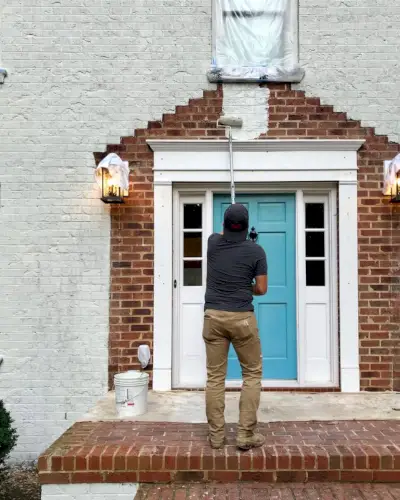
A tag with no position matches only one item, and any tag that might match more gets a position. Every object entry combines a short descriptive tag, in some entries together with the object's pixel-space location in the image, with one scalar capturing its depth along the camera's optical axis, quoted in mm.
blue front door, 4957
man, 3293
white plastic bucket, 4023
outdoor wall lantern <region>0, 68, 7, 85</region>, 4906
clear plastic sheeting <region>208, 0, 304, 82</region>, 5000
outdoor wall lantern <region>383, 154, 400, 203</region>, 4680
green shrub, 4082
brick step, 3211
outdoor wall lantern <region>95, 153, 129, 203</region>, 4641
